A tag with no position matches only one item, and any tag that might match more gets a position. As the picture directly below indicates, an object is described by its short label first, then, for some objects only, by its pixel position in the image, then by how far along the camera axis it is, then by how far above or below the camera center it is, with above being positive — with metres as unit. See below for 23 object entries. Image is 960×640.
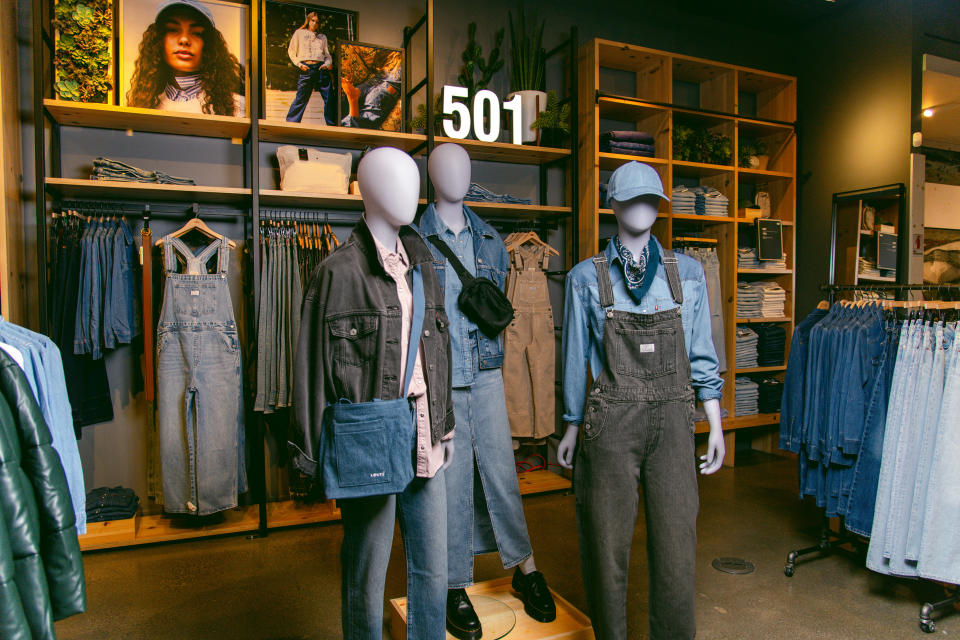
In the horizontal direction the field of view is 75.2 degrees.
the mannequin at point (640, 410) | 2.03 -0.38
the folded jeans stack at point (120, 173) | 3.44 +0.69
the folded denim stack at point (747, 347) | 5.25 -0.45
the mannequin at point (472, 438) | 2.39 -0.57
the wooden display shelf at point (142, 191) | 3.33 +0.60
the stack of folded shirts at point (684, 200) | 4.96 +0.75
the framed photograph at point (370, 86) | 3.95 +1.35
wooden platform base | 2.31 -1.25
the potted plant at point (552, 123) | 4.41 +1.22
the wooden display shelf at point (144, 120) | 3.34 +1.00
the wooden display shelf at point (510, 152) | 4.21 +1.02
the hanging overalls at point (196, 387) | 3.44 -0.51
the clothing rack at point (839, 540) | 3.07 -1.34
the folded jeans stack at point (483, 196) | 4.27 +0.69
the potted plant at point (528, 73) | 4.46 +1.65
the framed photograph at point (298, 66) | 4.00 +1.49
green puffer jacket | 1.23 -0.45
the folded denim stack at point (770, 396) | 5.33 -0.88
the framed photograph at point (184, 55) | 3.58 +1.42
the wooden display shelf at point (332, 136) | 3.72 +1.00
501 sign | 4.11 +1.21
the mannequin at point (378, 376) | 1.73 -0.23
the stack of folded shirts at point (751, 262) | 5.34 +0.28
